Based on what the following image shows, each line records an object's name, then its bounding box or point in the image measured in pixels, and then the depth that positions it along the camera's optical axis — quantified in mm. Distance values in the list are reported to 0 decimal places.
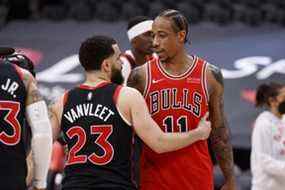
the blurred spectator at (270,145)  16469
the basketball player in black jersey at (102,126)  10867
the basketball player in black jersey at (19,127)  11102
